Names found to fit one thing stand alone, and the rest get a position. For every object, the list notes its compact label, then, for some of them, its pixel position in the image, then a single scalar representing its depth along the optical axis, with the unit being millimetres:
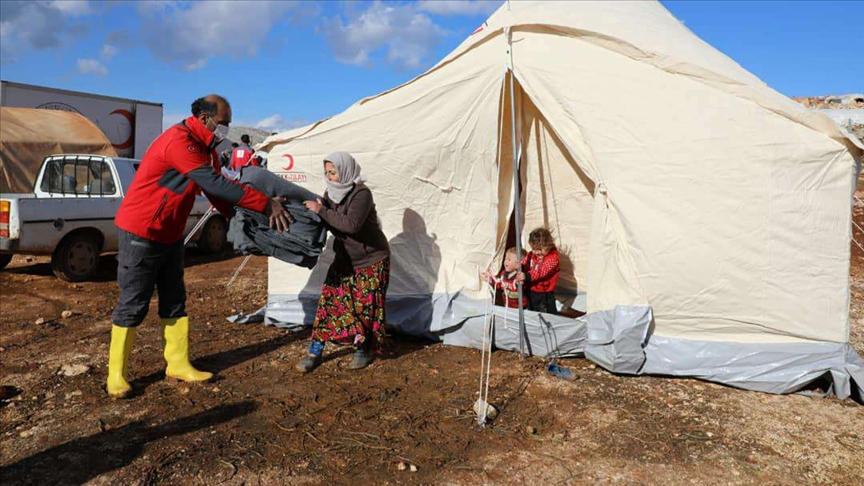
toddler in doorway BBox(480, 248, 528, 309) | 4879
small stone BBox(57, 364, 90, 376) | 4316
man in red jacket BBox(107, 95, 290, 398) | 3750
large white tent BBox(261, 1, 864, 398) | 3977
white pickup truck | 6691
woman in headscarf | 4305
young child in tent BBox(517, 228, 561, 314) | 5059
